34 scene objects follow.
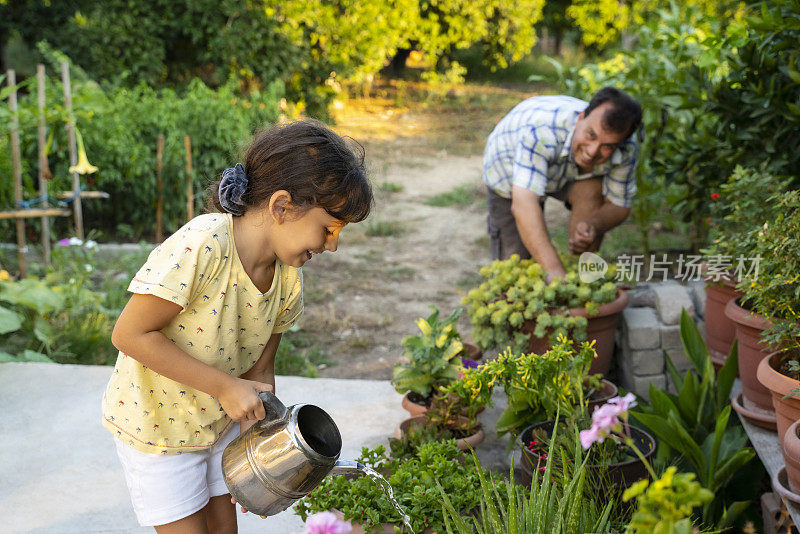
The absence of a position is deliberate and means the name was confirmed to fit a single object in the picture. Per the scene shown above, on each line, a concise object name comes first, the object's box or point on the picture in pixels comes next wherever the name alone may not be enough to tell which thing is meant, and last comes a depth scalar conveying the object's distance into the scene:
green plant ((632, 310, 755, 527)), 2.46
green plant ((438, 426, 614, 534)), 1.68
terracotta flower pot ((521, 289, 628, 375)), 3.12
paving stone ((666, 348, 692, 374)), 3.40
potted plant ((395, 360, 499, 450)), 2.54
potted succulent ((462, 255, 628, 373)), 3.03
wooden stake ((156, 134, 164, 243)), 5.73
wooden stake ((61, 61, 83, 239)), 5.00
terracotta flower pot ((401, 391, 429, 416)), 2.81
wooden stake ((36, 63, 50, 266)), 4.71
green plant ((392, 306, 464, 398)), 2.81
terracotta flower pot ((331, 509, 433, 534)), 1.98
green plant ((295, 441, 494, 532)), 1.98
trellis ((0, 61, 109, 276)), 4.54
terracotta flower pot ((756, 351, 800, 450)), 2.01
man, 3.28
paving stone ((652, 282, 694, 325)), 3.39
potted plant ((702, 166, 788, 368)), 2.68
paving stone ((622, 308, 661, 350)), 3.37
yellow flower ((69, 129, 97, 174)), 4.94
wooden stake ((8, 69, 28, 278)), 4.49
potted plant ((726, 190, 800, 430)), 2.15
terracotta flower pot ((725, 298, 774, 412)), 2.48
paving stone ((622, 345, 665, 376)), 3.37
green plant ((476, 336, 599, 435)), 2.33
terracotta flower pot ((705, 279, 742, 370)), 3.02
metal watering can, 1.70
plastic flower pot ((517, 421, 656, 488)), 2.19
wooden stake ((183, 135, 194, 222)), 5.63
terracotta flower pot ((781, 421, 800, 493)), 1.85
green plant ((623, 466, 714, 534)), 0.94
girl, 1.70
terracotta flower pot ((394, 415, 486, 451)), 2.65
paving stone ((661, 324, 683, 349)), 3.37
